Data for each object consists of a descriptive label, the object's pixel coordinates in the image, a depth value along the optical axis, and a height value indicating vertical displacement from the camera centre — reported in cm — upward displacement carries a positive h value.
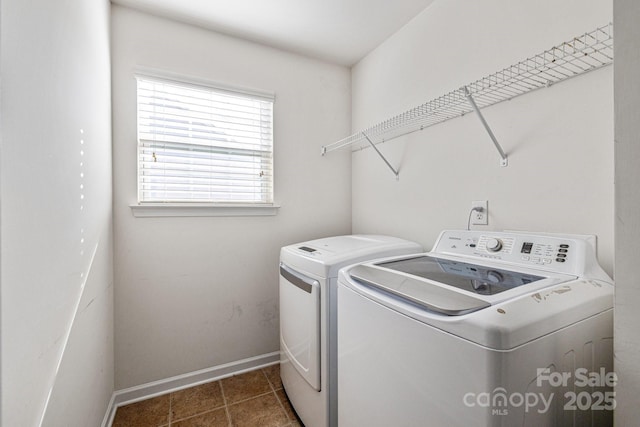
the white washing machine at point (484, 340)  61 -34
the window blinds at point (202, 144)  183 +48
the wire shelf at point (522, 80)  101 +57
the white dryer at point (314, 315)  134 -56
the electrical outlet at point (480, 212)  140 -1
